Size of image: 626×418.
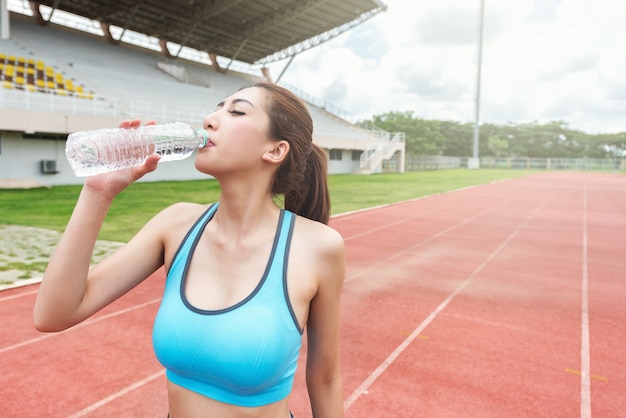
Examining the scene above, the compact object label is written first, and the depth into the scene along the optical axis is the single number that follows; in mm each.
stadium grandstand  18562
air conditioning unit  18797
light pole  56781
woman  1364
